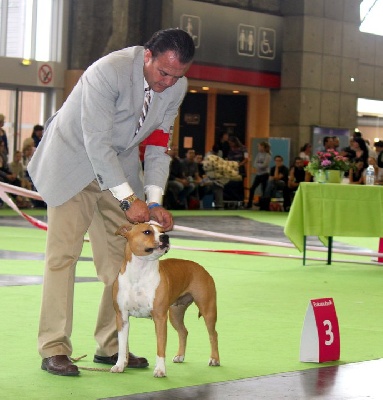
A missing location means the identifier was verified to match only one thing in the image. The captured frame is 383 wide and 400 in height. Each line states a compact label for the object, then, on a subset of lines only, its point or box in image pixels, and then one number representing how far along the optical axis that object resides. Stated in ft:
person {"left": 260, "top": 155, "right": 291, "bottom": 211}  78.84
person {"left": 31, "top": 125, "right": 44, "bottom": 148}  67.77
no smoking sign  77.71
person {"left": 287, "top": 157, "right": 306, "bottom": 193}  78.12
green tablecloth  36.91
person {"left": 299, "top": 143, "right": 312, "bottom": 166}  80.64
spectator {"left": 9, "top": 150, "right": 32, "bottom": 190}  65.57
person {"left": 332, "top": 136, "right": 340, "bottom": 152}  78.36
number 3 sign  18.90
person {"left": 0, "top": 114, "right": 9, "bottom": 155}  65.16
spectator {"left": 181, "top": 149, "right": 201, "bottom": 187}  73.61
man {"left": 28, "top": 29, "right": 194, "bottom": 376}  16.31
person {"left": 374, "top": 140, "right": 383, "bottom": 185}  59.30
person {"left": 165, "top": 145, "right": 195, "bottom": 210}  71.87
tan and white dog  16.34
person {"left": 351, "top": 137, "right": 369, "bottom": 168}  67.92
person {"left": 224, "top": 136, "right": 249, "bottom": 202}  80.59
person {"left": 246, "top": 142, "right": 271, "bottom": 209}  79.92
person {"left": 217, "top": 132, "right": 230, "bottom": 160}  81.52
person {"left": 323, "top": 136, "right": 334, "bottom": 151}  76.11
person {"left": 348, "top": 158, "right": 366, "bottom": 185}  64.34
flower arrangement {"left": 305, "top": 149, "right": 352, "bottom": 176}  38.01
